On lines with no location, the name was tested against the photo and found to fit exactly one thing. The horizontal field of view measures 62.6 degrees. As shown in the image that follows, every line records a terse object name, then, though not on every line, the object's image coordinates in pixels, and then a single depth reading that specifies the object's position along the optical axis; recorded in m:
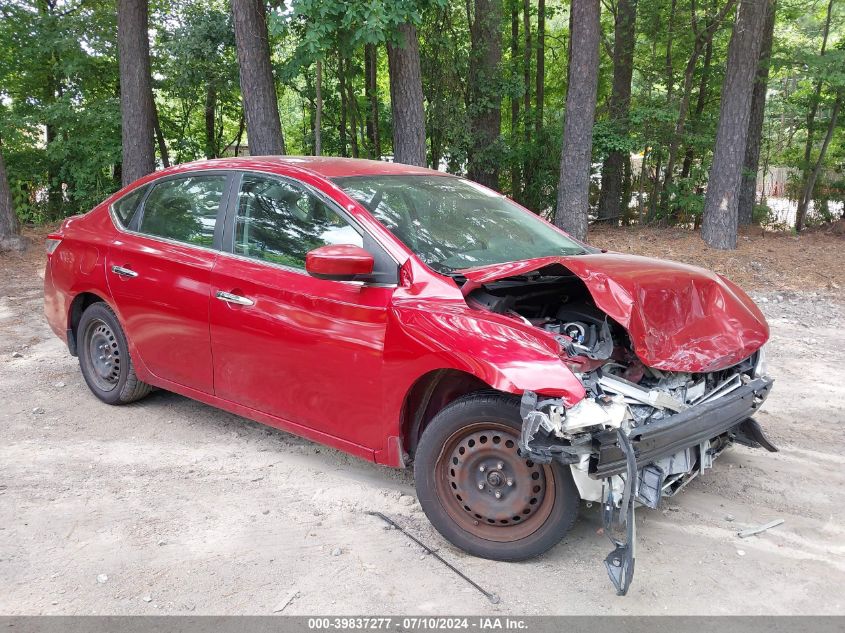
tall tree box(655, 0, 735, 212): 13.55
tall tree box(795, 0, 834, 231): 13.55
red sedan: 2.99
